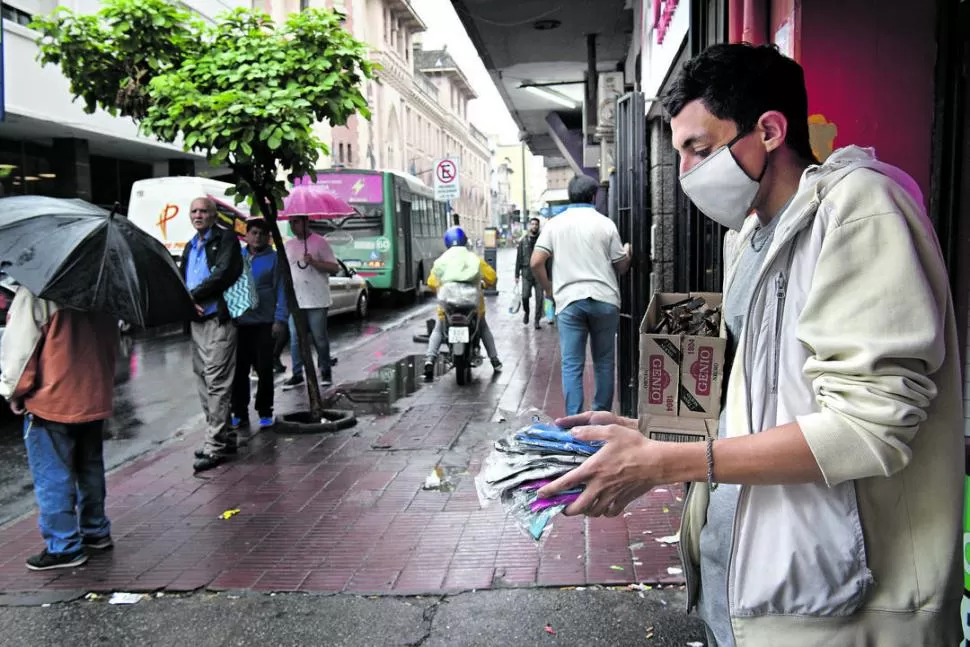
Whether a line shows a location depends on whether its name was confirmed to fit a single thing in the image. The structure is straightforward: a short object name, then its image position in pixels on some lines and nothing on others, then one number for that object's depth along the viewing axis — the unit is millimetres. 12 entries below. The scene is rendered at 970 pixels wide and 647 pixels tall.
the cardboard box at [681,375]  1775
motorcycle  9594
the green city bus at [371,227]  20703
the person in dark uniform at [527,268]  15539
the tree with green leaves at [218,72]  6191
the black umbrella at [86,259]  4332
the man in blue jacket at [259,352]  7625
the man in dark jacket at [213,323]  6430
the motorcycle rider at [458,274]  9867
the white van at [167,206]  19000
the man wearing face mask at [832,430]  1310
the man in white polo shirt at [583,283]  6309
